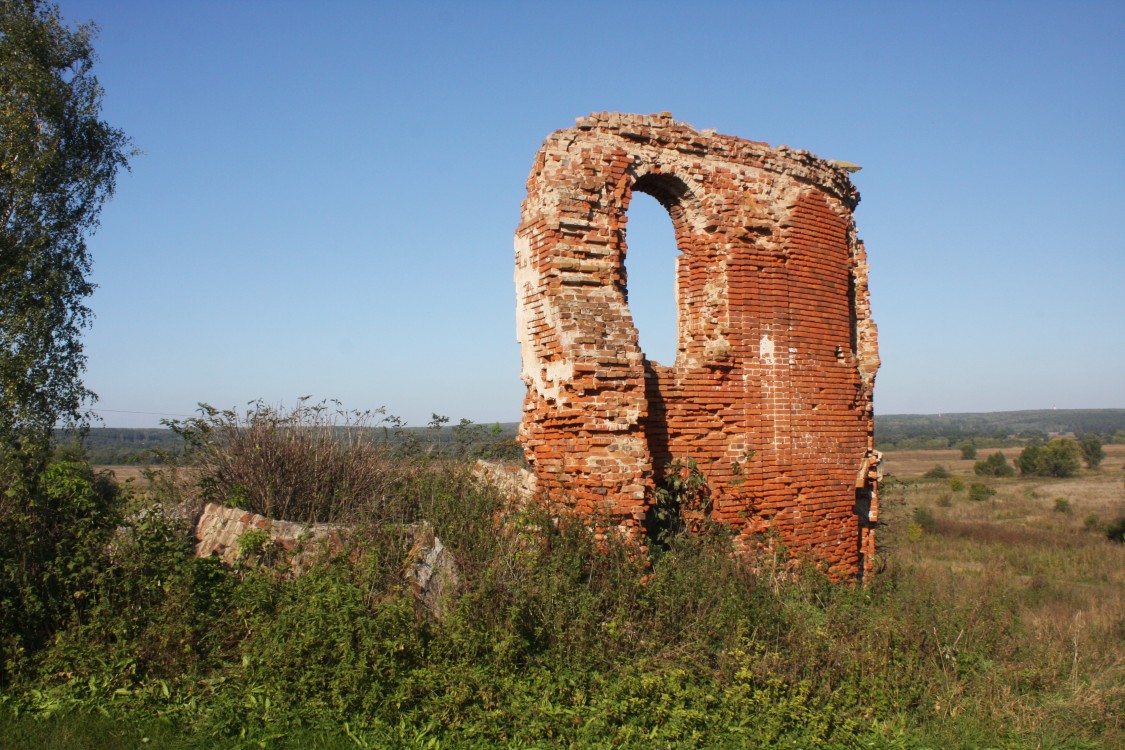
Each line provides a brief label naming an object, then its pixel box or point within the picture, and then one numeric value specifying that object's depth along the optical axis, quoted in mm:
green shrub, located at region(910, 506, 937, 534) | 26797
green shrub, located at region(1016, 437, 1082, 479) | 51344
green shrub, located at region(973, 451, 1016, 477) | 52281
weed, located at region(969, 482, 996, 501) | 37156
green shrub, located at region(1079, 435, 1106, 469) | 58156
